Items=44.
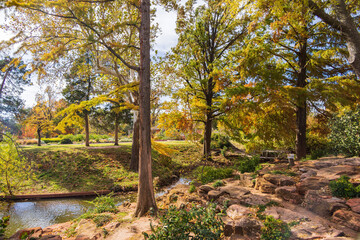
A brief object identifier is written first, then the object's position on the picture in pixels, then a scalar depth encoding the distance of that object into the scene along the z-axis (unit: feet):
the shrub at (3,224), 12.89
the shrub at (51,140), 83.35
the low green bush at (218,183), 21.97
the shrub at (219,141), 58.85
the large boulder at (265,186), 18.62
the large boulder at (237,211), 13.63
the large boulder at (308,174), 19.36
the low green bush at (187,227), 9.42
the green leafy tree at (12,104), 64.90
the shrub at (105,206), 20.53
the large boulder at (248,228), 11.38
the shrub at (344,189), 14.30
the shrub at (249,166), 29.53
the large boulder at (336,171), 18.07
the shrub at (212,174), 26.81
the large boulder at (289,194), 15.88
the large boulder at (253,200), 15.81
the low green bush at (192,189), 21.80
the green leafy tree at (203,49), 39.32
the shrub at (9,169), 26.25
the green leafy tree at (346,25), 14.56
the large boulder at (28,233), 12.90
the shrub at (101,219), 17.10
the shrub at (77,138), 79.27
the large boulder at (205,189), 20.30
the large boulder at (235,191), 17.99
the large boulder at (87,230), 14.65
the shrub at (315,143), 36.20
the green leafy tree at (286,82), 26.43
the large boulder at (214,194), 18.35
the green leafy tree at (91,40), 16.99
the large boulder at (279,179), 18.44
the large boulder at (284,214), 12.58
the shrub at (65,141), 70.74
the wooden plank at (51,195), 27.84
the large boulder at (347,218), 11.30
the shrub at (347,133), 22.95
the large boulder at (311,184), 16.33
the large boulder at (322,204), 13.10
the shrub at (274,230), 10.37
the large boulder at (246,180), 22.33
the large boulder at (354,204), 12.15
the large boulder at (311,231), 10.45
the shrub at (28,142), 71.68
